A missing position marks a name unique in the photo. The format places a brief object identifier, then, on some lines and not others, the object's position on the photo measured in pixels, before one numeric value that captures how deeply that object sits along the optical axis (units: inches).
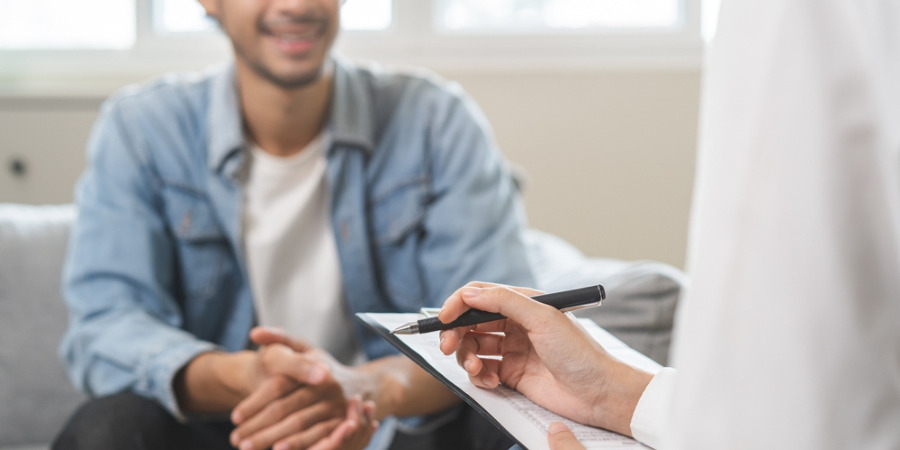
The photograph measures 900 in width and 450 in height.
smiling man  52.8
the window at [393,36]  95.1
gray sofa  60.2
